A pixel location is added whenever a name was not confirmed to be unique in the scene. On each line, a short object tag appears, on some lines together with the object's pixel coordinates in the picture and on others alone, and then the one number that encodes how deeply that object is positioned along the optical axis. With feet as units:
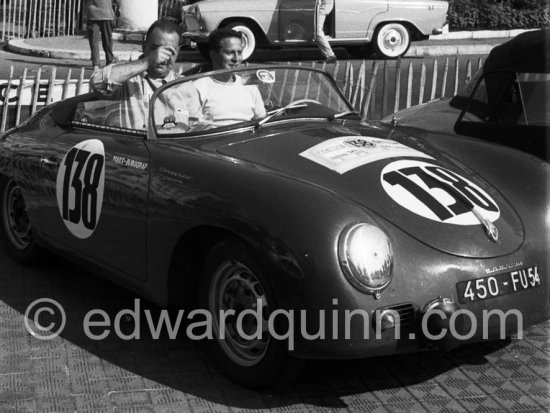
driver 18.16
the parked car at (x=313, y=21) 57.47
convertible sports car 13.60
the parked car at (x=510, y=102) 21.99
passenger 18.92
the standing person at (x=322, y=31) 56.54
